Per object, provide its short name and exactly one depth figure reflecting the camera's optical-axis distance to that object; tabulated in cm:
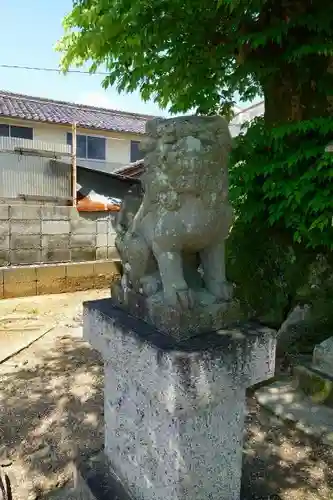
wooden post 834
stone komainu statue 165
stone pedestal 160
